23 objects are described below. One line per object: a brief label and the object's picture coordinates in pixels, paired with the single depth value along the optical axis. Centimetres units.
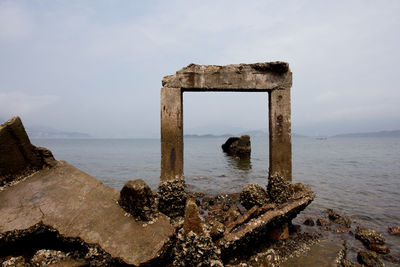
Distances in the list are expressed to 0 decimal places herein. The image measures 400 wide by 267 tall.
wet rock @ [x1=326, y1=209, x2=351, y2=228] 569
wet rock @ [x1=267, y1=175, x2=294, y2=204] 539
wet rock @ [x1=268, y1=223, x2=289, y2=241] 453
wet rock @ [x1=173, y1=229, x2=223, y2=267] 313
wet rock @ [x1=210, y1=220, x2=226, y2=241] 351
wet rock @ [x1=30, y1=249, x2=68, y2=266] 322
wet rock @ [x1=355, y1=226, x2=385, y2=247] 464
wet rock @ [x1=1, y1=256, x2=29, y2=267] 312
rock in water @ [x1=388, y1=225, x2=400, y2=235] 526
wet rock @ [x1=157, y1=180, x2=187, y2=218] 520
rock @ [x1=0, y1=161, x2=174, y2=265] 332
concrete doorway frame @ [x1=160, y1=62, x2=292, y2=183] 523
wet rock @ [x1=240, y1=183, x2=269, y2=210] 555
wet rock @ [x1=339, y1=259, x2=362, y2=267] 382
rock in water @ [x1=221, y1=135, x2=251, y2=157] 2516
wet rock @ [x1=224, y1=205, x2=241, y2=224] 491
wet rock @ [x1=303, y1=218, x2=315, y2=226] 561
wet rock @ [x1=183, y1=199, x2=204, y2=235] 329
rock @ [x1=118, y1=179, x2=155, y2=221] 375
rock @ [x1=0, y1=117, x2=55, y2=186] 420
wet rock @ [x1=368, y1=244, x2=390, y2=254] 439
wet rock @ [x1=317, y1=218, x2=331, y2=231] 542
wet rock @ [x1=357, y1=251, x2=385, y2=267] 391
